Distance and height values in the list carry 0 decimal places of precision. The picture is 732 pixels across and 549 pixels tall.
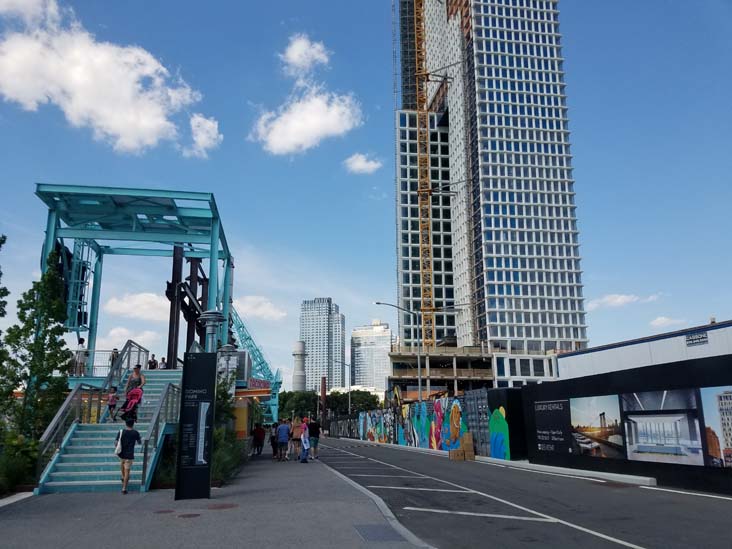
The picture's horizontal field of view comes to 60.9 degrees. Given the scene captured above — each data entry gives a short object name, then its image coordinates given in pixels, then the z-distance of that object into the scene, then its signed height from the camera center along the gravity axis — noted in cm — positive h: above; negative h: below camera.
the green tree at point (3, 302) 1504 +268
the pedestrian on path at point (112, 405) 1677 +23
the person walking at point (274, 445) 2621 -134
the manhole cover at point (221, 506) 1091 -163
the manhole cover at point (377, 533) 801 -159
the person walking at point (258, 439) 3014 -123
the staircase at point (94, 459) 1327 -102
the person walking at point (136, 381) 1666 +88
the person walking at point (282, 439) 2523 -104
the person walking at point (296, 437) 2630 -100
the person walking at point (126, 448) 1277 -70
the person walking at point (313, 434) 2553 -86
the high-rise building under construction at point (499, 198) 10725 +3853
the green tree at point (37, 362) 1664 +143
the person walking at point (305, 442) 2406 -112
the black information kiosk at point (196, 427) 1226 -27
